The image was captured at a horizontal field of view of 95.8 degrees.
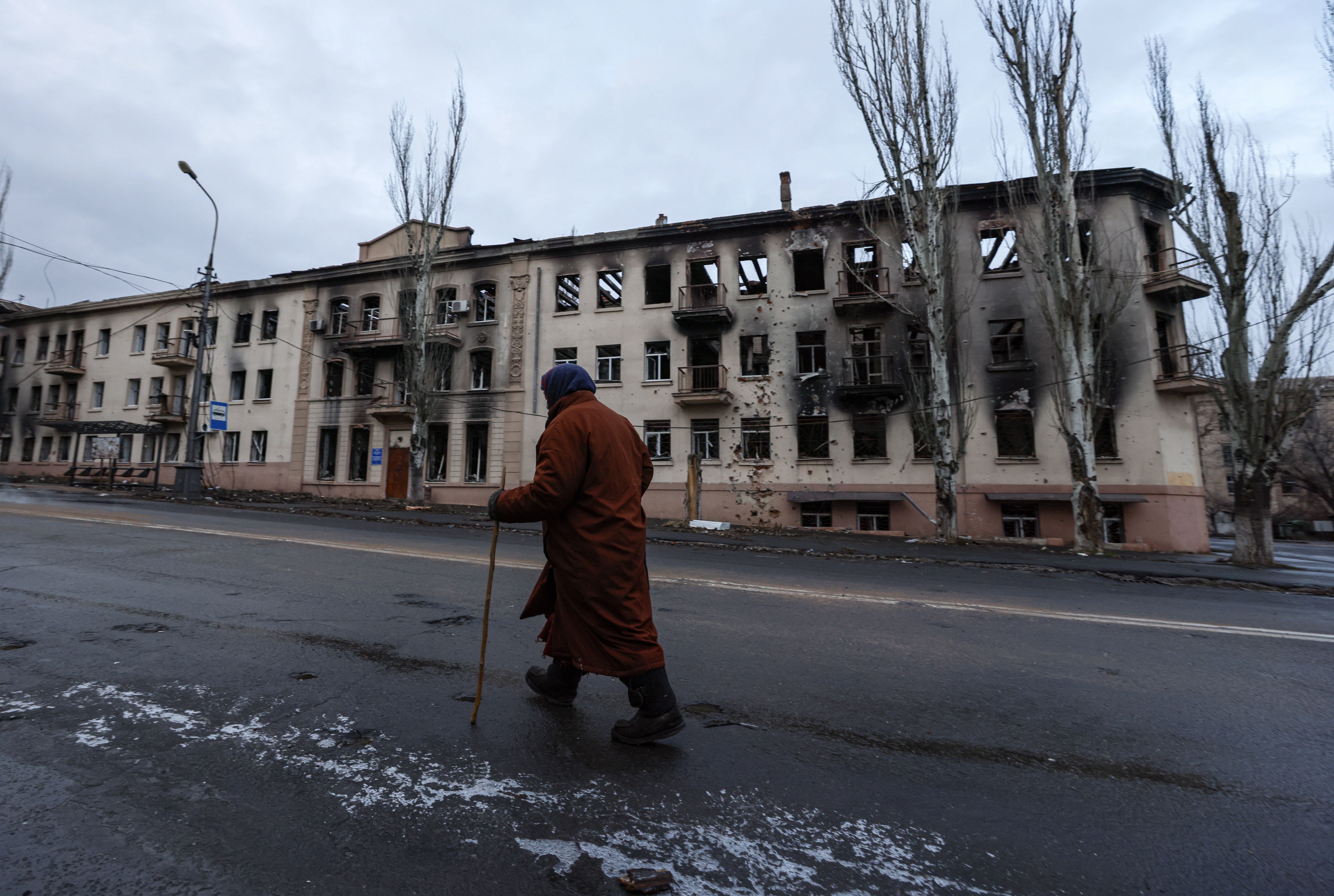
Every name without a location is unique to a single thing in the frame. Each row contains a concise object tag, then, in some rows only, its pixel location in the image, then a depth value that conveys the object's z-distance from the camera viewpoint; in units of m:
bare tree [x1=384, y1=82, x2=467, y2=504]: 24.48
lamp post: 19.86
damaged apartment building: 19.75
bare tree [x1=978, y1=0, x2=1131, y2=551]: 16.86
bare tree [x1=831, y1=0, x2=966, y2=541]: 17.67
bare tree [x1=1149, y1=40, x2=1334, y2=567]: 14.20
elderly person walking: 2.69
